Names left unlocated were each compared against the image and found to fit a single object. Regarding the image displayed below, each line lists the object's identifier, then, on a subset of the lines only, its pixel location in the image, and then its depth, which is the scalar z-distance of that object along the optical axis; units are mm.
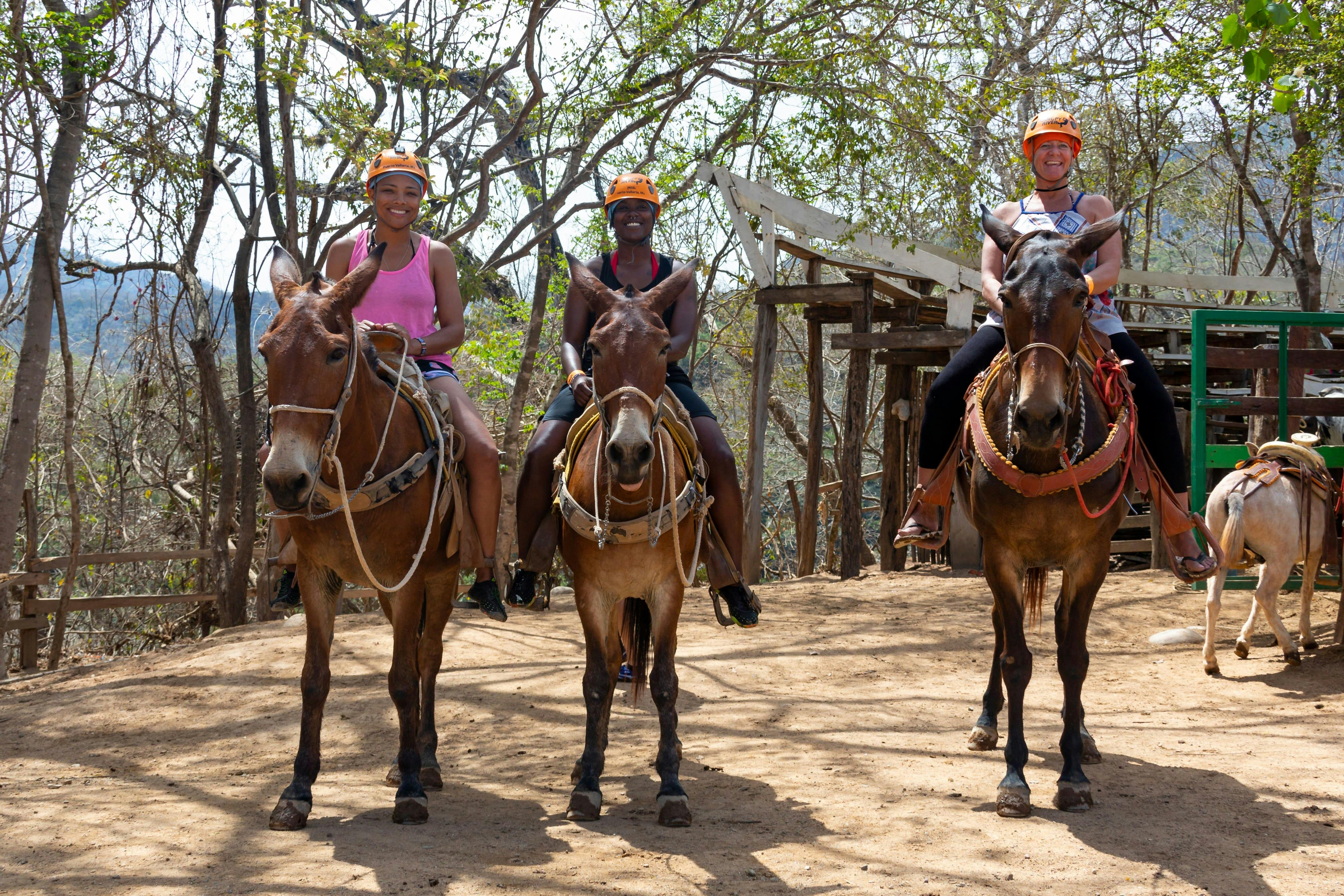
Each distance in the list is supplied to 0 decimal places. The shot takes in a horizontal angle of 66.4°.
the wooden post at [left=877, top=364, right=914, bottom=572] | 13734
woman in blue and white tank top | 5137
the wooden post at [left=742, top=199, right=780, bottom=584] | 12484
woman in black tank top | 4828
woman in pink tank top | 4980
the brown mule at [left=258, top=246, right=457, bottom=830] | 3945
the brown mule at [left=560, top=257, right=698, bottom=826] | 4160
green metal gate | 8398
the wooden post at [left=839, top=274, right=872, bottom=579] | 12430
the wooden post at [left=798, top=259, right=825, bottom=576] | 12867
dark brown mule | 4137
